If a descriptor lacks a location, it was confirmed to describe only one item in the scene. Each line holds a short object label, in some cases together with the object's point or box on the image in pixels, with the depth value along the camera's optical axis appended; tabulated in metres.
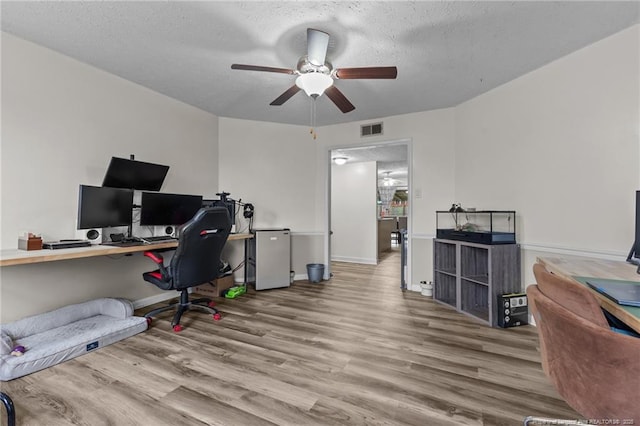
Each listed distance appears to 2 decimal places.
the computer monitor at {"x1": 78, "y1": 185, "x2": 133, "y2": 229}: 2.42
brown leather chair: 0.83
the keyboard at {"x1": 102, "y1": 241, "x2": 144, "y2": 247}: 2.54
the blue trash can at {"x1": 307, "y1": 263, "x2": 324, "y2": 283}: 4.35
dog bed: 1.88
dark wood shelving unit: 2.74
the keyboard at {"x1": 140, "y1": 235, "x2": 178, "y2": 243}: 2.85
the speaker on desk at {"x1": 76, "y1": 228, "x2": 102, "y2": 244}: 2.59
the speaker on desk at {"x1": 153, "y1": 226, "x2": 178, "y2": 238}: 3.26
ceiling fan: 2.06
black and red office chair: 2.43
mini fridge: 3.87
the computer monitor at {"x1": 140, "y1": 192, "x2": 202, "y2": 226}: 2.98
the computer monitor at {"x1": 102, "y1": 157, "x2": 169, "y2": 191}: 2.74
